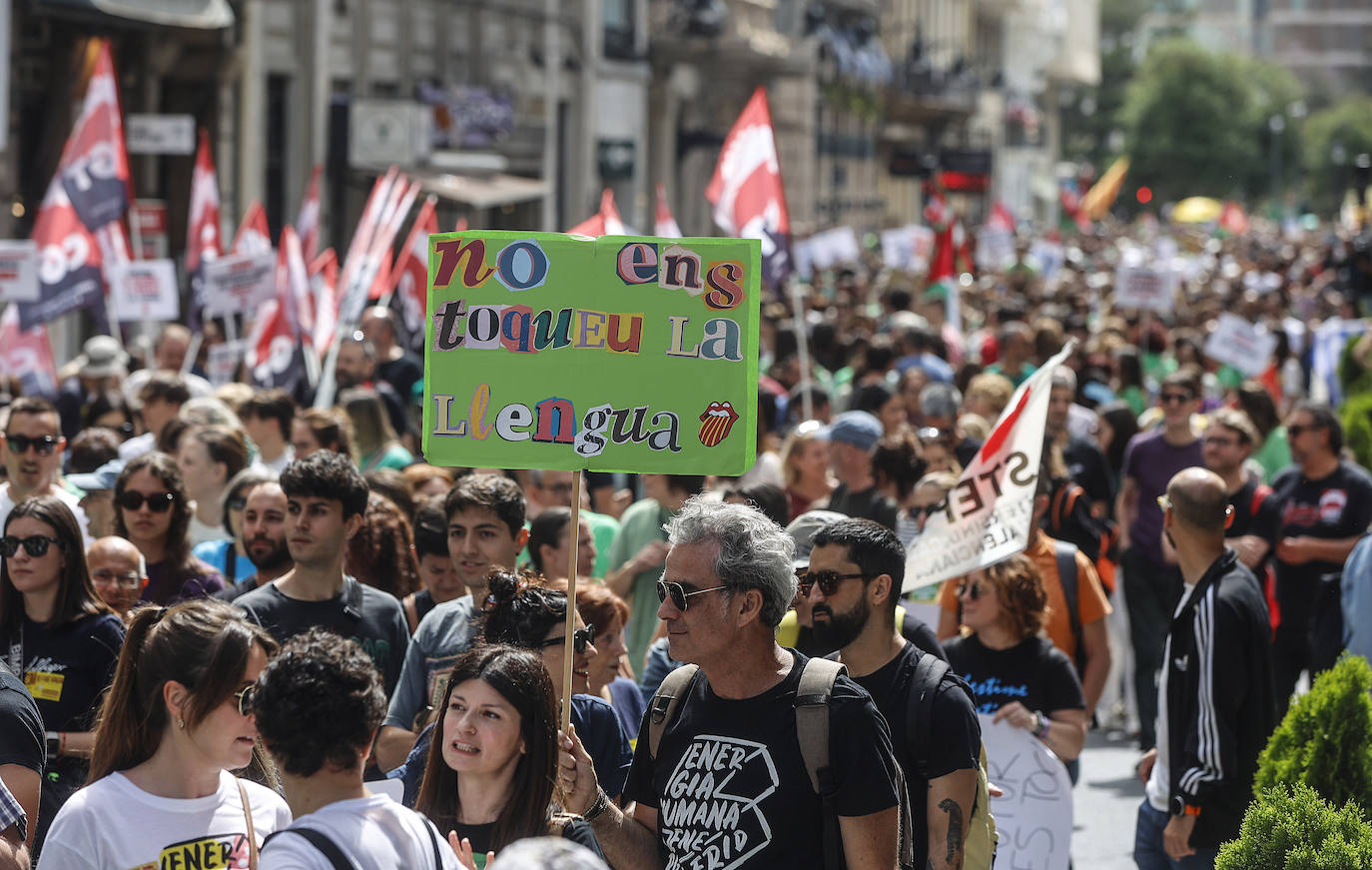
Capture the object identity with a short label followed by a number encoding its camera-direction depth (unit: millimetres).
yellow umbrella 72875
